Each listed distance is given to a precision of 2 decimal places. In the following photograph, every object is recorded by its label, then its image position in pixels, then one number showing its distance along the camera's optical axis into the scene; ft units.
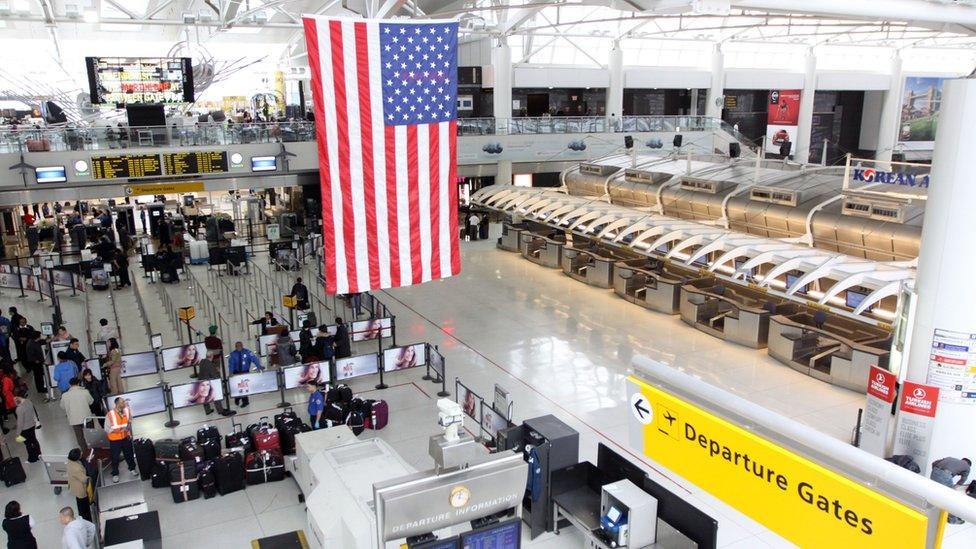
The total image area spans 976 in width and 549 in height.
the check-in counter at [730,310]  56.95
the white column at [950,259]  32.68
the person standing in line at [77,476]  32.04
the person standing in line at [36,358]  48.73
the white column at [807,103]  156.87
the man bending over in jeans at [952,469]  32.89
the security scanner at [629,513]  27.73
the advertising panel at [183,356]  49.26
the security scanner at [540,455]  31.65
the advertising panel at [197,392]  42.86
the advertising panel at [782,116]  107.55
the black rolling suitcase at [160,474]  36.88
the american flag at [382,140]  28.84
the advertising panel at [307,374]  45.91
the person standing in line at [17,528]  28.48
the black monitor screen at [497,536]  22.17
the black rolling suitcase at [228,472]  35.73
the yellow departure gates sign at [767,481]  11.06
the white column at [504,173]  112.78
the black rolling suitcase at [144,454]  36.76
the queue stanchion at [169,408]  42.33
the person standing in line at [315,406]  40.68
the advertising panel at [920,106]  154.20
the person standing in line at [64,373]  43.65
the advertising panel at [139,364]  48.53
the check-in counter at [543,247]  84.17
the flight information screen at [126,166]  82.07
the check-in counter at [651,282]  65.92
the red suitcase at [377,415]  42.91
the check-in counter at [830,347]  47.96
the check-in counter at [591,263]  75.15
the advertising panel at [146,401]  41.79
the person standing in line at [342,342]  53.03
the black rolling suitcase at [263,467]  36.99
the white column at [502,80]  121.19
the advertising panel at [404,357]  49.52
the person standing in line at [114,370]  45.39
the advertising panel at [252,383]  44.57
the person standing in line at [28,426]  39.01
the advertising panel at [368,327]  55.77
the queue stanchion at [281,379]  45.37
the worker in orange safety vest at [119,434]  37.47
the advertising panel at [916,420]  35.01
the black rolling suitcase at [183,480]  35.27
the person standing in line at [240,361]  46.52
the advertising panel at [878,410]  36.55
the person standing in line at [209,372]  45.65
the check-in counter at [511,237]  92.89
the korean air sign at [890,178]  53.93
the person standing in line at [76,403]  39.32
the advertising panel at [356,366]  47.85
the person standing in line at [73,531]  26.86
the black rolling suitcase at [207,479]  35.63
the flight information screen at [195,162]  85.35
